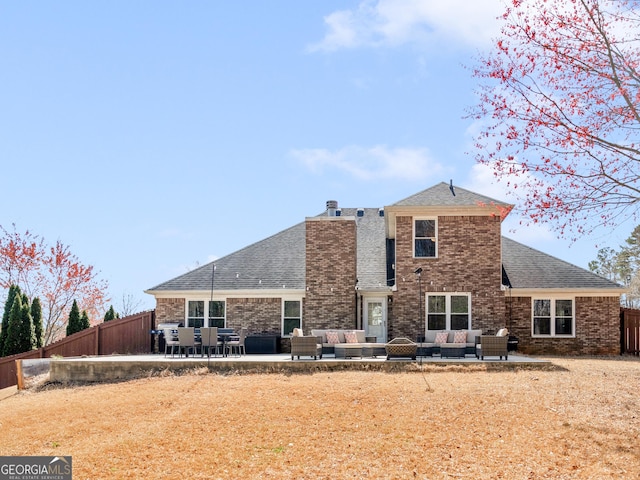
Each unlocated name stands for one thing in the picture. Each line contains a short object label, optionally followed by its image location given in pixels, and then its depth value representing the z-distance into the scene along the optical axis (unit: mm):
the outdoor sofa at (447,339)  20609
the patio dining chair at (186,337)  20625
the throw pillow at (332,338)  21344
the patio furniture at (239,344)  21359
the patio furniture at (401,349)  19250
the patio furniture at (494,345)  19328
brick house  23703
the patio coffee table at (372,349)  20281
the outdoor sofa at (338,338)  21189
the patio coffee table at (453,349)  20172
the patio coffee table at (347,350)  19844
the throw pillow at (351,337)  21203
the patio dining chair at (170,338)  21211
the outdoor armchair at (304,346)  19469
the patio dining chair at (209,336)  20422
